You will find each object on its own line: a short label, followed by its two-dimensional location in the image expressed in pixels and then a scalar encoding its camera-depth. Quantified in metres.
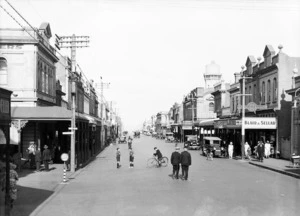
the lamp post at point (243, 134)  34.69
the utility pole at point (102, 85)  58.80
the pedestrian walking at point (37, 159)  23.11
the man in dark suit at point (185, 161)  19.28
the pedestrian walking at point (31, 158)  24.63
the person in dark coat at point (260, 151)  31.18
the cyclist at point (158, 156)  26.42
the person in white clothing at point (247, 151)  35.16
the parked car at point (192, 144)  53.50
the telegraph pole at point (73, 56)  23.95
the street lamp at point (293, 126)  31.88
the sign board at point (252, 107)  38.61
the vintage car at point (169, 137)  82.49
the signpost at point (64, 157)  19.92
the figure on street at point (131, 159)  26.64
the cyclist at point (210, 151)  34.19
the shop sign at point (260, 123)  36.00
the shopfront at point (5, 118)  11.60
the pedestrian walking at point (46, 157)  23.72
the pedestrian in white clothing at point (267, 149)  35.34
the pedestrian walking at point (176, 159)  19.97
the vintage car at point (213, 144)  37.62
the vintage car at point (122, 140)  78.69
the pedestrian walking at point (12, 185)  12.01
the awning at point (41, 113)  25.05
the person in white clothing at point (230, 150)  36.75
